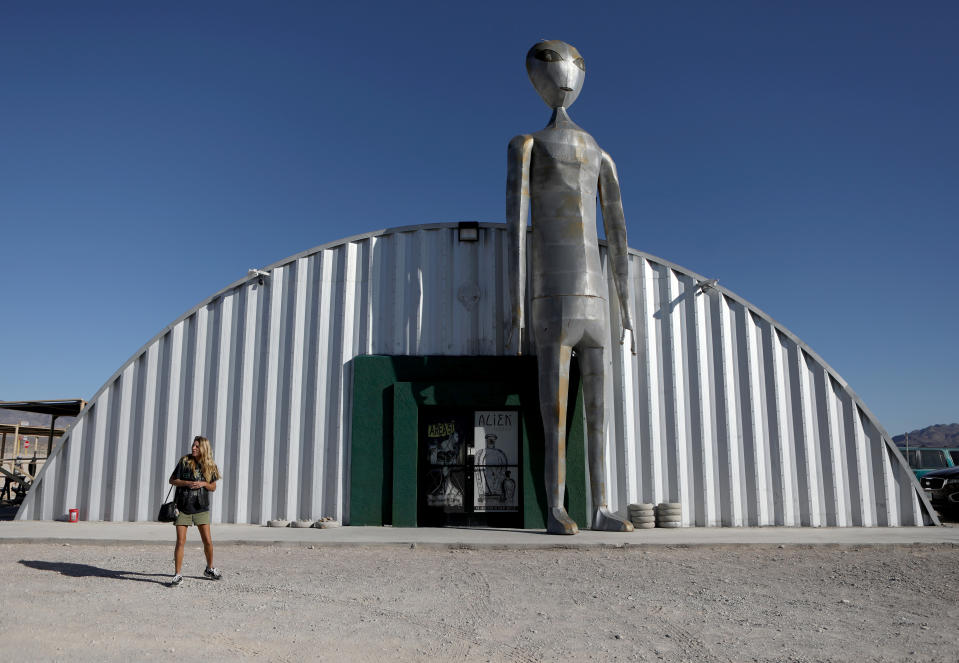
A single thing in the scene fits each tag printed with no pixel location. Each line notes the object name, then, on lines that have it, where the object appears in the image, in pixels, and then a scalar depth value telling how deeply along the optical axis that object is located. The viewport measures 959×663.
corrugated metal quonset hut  12.17
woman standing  7.23
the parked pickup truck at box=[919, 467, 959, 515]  14.12
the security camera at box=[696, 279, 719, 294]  12.77
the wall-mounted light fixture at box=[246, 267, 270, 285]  12.90
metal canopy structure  14.74
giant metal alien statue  10.93
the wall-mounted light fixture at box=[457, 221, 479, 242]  13.14
